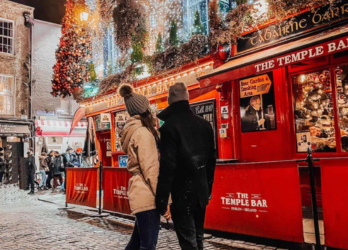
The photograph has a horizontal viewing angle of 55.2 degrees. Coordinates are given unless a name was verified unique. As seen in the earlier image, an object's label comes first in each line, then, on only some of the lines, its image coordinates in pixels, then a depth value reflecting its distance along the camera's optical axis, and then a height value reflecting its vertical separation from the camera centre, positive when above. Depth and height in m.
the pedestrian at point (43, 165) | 16.58 -0.30
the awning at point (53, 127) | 23.52 +2.27
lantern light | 14.95 +6.37
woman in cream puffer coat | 2.98 -0.19
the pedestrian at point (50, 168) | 16.07 -0.46
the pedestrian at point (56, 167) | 15.66 -0.43
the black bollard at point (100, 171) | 8.32 -0.36
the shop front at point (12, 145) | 21.28 +1.02
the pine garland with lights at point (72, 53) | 15.33 +4.97
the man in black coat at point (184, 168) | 3.02 -0.15
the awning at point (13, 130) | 21.40 +1.98
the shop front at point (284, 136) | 4.82 +0.31
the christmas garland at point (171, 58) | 10.33 +3.28
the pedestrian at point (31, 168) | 15.20 -0.40
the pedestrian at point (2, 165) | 20.62 -0.26
